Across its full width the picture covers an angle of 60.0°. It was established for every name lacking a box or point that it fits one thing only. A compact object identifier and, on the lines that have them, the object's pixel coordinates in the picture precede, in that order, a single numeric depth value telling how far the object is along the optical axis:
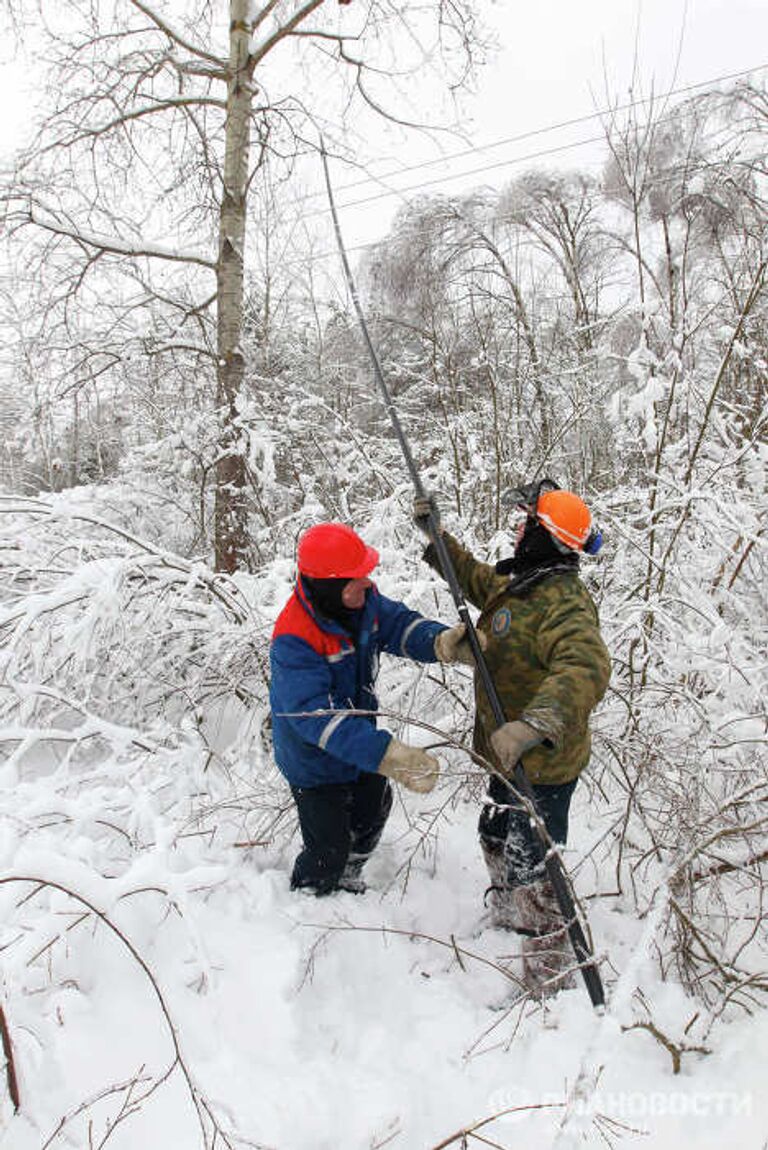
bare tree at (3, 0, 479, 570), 5.09
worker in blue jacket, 2.10
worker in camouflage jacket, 2.09
